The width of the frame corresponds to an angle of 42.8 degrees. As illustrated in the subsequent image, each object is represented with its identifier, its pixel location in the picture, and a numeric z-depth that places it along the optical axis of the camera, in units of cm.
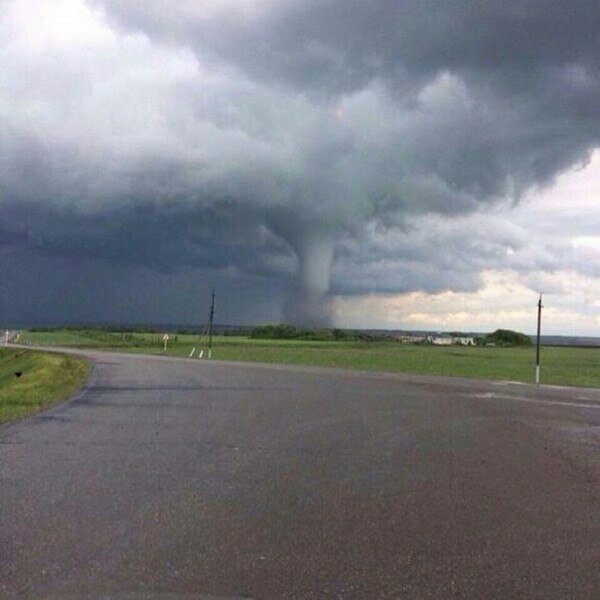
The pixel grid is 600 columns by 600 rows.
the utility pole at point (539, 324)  3079
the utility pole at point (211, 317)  6286
